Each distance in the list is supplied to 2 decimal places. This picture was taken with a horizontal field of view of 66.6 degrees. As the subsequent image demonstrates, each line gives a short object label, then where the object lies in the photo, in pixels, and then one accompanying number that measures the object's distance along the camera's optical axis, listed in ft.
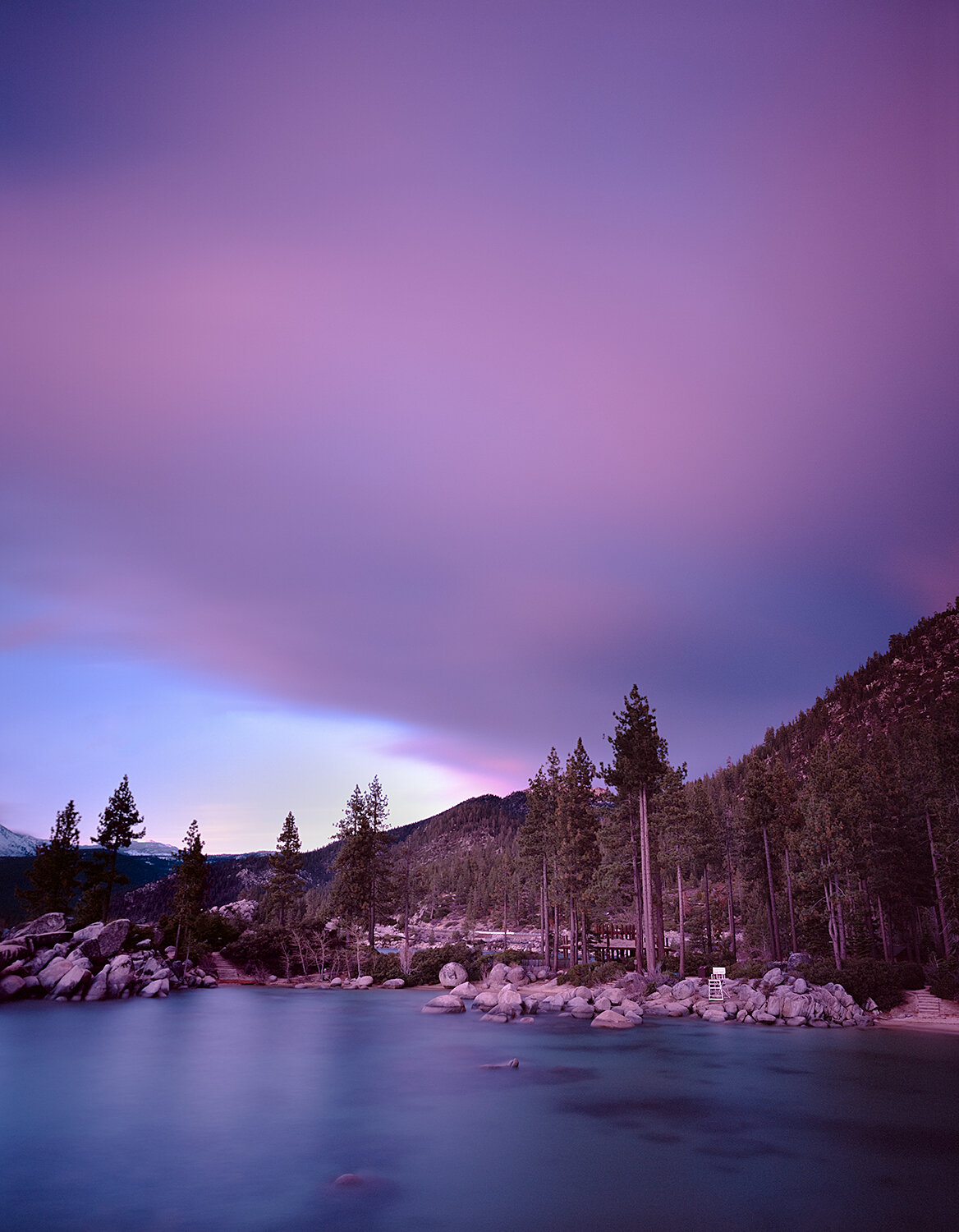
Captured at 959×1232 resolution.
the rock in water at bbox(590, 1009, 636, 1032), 126.52
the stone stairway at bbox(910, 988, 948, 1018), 133.08
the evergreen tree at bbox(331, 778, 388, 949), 231.09
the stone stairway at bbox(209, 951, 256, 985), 213.05
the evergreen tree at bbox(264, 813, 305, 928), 251.80
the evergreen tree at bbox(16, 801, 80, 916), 203.21
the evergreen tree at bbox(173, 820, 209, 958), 207.92
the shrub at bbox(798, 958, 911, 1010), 140.26
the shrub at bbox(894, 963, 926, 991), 143.84
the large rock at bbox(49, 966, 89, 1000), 155.74
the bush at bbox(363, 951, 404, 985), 212.23
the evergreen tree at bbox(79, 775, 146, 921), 199.00
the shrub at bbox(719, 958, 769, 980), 158.71
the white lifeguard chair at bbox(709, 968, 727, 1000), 145.28
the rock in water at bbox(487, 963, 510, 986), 188.44
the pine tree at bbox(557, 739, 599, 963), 193.06
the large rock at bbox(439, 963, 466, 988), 197.98
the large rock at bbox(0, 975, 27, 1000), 152.35
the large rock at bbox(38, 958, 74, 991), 159.46
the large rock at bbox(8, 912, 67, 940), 175.09
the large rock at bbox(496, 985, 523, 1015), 140.87
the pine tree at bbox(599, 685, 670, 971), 169.17
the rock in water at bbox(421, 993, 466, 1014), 152.46
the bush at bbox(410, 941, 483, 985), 209.77
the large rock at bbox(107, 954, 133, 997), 163.02
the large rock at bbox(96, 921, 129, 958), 176.86
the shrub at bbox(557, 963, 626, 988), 168.55
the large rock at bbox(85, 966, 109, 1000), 157.38
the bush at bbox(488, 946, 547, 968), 210.38
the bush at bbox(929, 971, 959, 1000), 134.51
